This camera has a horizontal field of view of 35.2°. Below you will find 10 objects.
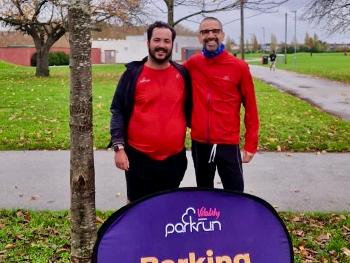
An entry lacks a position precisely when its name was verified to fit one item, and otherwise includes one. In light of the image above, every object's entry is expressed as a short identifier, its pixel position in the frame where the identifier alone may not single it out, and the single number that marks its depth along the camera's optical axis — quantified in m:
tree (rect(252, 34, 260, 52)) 132.61
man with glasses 3.75
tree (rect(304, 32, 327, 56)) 110.62
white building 76.69
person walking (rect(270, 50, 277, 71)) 42.33
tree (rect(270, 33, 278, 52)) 119.88
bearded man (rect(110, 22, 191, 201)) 3.47
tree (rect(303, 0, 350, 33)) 27.56
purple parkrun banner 2.66
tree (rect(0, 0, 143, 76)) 25.45
